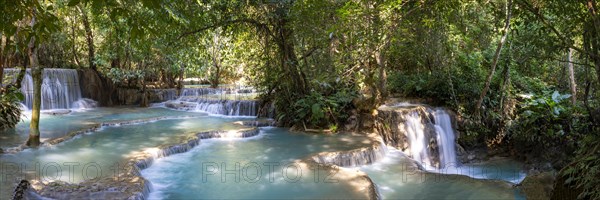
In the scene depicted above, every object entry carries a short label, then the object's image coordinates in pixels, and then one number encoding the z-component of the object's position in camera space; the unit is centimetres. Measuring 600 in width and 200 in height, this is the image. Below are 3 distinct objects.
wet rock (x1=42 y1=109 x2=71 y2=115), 1429
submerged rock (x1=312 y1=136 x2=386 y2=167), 736
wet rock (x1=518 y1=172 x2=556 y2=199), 497
